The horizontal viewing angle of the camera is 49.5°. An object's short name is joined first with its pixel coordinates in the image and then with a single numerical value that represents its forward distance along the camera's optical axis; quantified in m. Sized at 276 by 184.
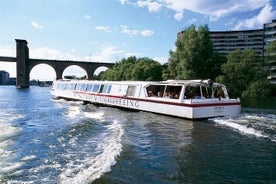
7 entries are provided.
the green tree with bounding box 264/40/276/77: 57.56
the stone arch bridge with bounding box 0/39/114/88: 123.38
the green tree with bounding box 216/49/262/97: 52.66
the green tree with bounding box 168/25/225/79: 53.97
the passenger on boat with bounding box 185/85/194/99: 22.94
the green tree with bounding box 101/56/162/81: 75.44
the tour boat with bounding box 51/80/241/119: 20.73
